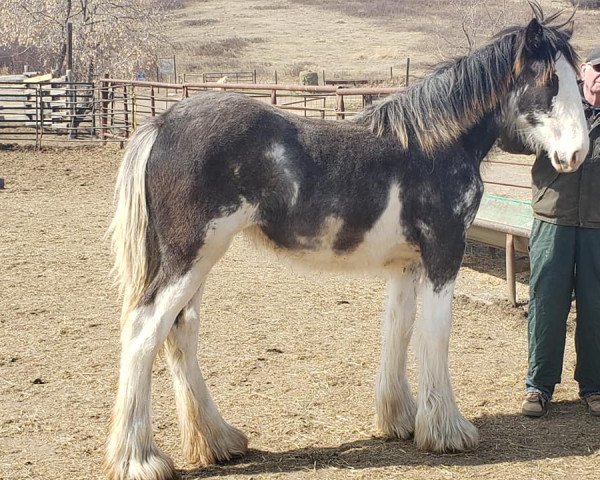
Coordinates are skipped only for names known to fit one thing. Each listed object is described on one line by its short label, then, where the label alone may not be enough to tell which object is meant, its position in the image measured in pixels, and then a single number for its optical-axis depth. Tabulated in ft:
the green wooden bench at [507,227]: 21.44
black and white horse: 11.75
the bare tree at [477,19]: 106.58
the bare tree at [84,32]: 85.10
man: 14.21
